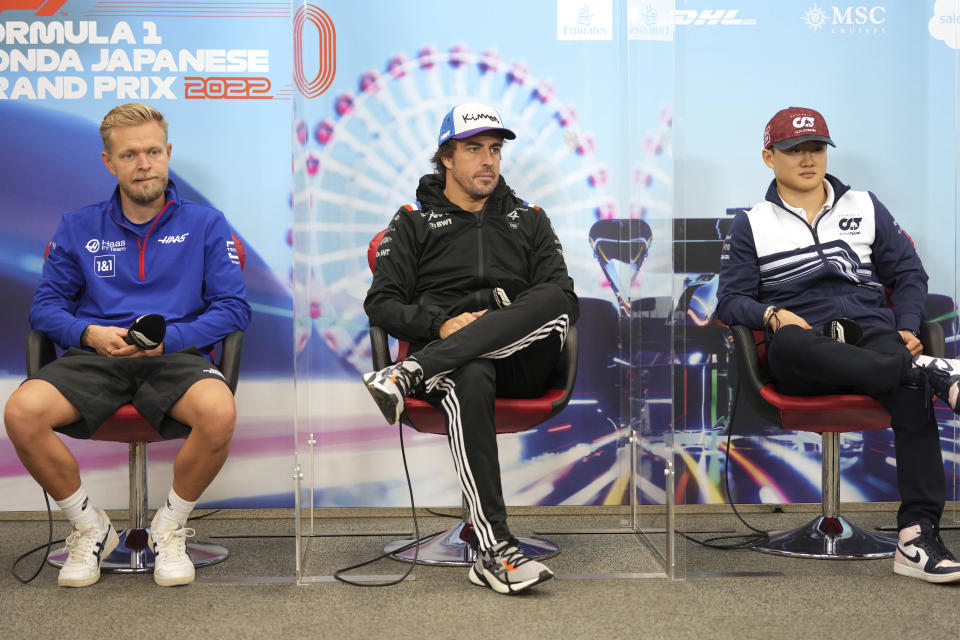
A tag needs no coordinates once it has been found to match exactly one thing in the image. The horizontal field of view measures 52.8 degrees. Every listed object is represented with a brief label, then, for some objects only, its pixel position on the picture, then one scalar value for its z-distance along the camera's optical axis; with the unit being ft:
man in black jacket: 8.03
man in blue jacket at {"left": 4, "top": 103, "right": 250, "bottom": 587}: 8.32
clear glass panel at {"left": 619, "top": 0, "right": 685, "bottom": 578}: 8.57
